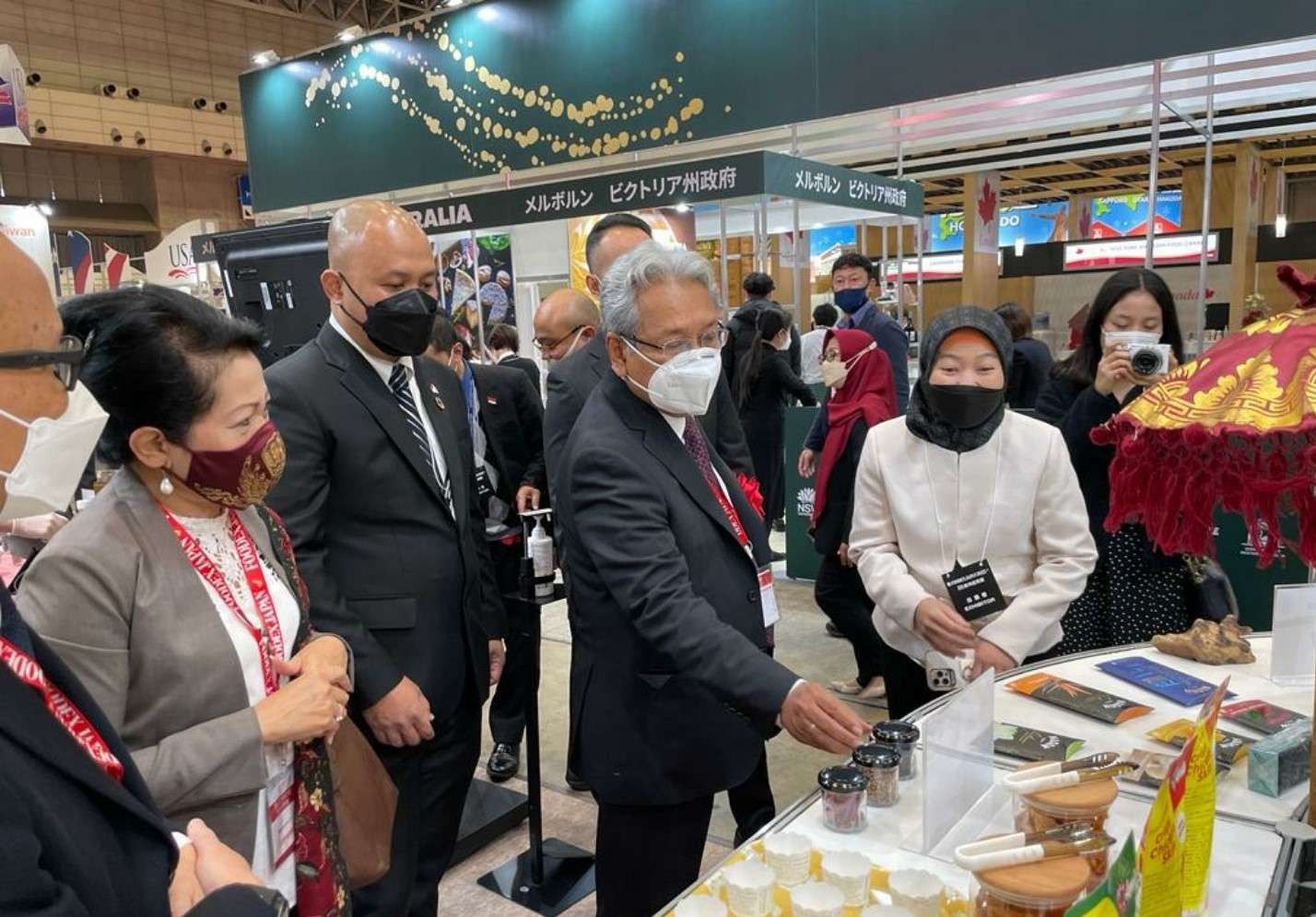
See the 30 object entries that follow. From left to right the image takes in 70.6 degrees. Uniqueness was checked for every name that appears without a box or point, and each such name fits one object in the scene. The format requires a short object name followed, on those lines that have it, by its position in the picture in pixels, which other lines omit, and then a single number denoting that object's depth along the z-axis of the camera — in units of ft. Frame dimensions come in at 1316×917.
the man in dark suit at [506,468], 10.69
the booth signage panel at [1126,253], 32.55
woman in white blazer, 6.26
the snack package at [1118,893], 2.52
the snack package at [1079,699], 5.38
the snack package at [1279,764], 4.53
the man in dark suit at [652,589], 5.04
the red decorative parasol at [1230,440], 3.13
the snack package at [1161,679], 5.66
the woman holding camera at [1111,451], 7.47
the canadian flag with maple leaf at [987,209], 33.09
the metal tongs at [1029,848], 3.23
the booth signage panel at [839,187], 13.19
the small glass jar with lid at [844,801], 4.27
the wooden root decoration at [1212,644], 6.19
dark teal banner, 18.24
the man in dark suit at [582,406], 7.50
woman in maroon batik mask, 4.01
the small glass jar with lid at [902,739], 4.71
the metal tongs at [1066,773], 3.82
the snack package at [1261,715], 5.12
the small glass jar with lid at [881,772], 4.47
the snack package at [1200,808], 3.20
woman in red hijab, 12.33
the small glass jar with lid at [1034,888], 3.08
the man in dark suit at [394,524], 5.79
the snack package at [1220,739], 4.85
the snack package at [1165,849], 2.90
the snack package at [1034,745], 4.88
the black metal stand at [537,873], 8.41
